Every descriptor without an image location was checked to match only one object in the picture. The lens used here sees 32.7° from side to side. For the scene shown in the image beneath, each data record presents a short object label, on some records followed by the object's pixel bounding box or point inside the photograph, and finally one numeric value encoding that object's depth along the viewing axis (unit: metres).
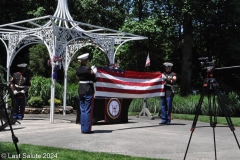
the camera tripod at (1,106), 6.59
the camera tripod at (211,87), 6.34
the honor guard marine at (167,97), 12.40
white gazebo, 12.92
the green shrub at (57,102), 18.68
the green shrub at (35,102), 17.39
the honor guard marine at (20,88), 13.27
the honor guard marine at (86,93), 9.72
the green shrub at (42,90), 19.06
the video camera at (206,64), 6.58
